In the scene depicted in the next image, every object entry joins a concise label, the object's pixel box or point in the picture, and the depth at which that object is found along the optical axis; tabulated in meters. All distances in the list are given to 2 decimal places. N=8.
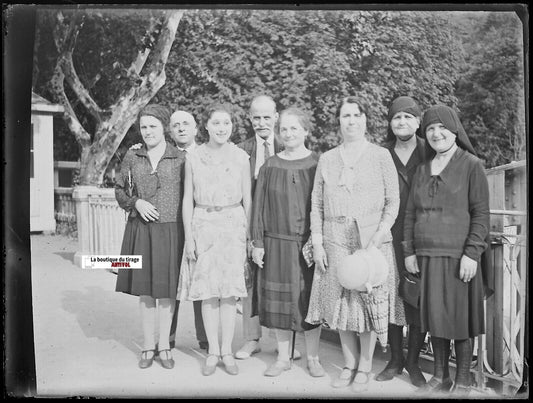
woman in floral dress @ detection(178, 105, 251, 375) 4.27
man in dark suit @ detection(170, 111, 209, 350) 4.37
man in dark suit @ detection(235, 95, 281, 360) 4.32
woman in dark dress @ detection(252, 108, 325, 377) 4.21
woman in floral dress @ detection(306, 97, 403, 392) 4.12
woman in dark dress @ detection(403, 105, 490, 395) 4.05
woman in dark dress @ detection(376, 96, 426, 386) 4.20
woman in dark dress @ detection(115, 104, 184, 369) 4.34
